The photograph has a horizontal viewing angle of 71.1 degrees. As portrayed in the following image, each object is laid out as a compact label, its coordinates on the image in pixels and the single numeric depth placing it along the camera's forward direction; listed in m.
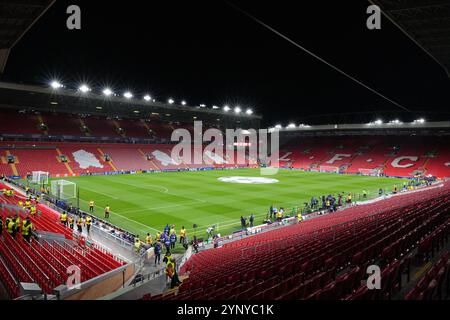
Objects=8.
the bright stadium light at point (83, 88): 45.40
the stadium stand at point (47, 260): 8.54
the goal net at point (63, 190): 28.02
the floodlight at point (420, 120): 54.72
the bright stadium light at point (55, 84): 43.57
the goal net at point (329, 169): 57.65
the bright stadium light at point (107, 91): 47.90
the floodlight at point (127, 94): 49.80
